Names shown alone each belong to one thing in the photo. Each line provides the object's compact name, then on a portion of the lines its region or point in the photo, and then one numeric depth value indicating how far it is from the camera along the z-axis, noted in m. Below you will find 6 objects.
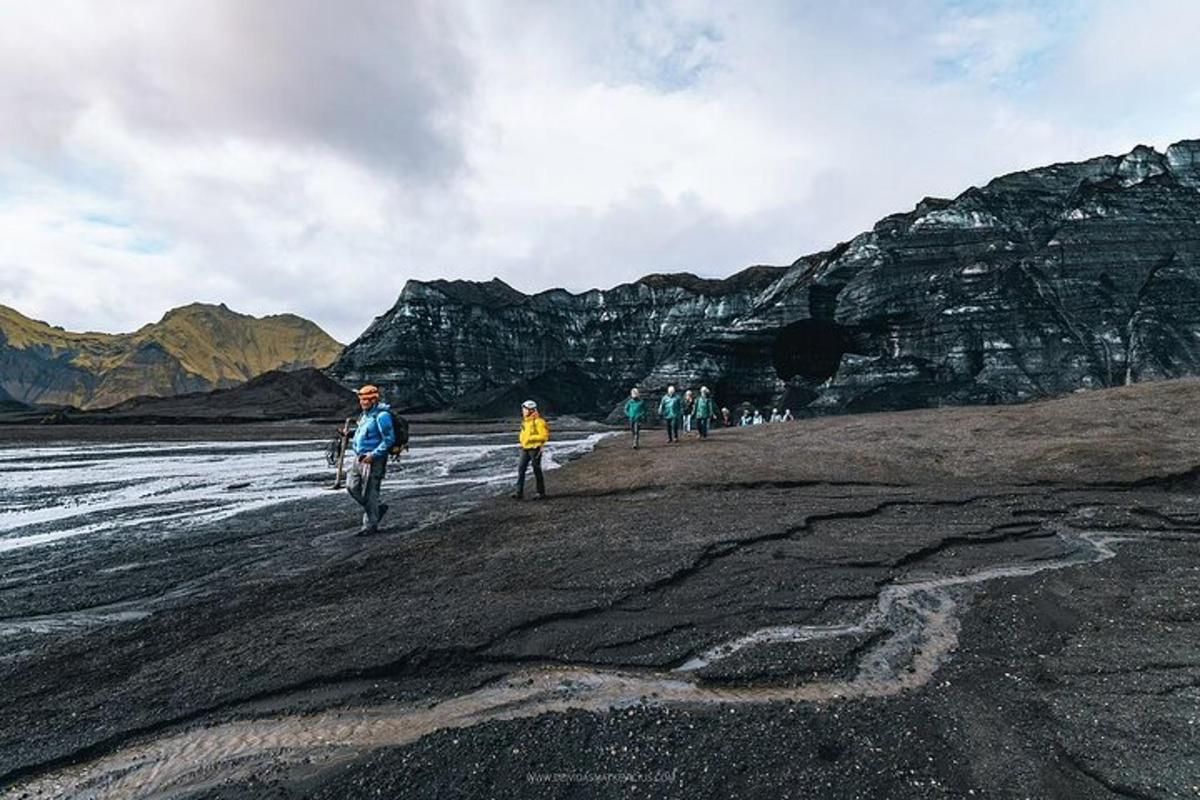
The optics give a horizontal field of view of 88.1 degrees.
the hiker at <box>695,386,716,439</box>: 28.80
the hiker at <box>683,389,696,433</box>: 39.85
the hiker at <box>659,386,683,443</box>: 27.11
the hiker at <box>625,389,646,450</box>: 24.16
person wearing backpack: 11.21
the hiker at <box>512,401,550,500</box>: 14.78
